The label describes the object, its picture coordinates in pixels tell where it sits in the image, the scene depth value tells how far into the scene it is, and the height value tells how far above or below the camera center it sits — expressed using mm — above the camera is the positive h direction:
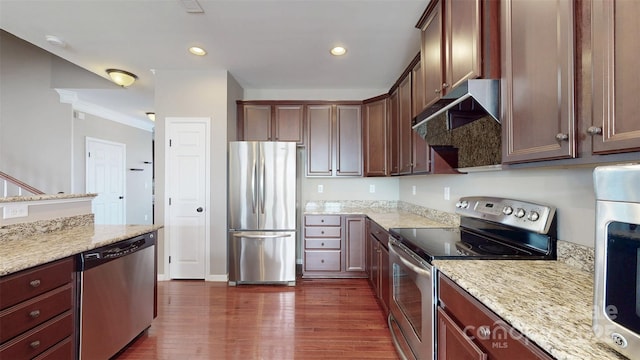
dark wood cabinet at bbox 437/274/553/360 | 798 -516
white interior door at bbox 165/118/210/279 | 3490 -220
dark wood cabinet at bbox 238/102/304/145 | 3867 +819
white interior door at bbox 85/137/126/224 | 5219 +70
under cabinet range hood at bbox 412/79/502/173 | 1336 +370
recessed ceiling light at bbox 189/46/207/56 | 2883 +1368
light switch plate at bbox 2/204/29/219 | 1746 -189
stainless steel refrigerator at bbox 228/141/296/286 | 3365 -359
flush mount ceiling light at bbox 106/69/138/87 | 3436 +1304
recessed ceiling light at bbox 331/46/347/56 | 2850 +1352
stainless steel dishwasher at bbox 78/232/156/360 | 1652 -762
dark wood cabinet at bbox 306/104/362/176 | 3881 +598
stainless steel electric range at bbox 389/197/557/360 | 1379 -372
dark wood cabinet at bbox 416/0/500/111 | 1336 +772
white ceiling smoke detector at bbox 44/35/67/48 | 2672 +1372
